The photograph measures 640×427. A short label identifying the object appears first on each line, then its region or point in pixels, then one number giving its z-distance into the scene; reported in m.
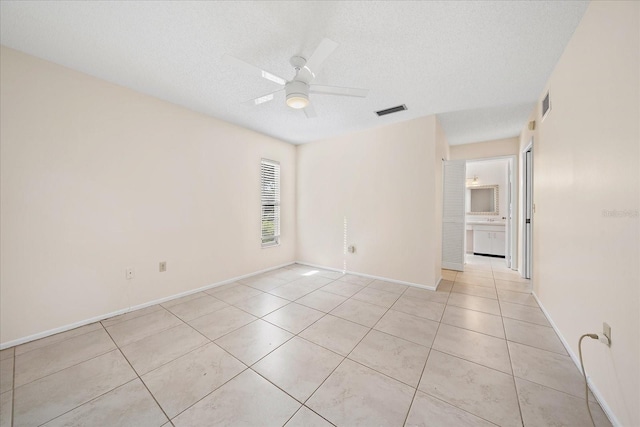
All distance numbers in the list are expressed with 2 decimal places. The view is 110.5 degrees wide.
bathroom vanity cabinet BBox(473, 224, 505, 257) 5.34
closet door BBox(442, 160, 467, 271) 4.07
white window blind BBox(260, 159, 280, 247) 4.14
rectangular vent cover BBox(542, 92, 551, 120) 2.30
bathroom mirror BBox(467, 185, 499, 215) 5.73
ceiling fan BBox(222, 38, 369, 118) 1.68
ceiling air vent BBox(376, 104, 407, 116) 2.97
